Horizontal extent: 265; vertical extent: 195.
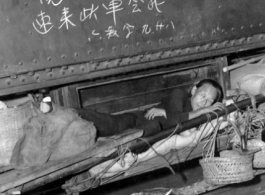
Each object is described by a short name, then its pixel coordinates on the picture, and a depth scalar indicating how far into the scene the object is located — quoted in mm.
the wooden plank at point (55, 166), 3359
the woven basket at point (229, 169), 4109
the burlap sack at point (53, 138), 3430
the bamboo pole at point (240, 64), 5188
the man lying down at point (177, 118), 4002
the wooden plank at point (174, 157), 4094
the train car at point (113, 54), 3562
